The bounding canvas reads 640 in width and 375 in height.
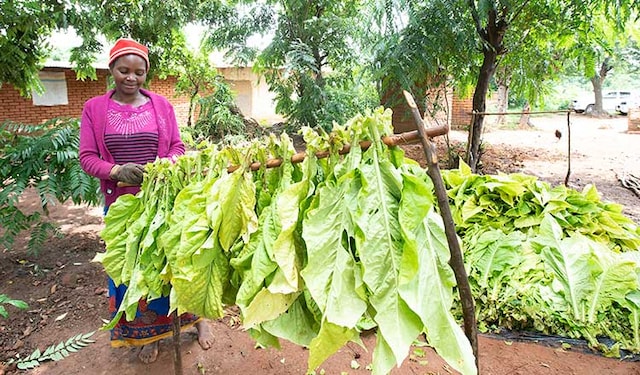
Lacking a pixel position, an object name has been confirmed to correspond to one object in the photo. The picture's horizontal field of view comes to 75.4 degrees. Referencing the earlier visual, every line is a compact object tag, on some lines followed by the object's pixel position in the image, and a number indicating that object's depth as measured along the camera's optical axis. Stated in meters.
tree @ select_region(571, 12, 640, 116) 6.21
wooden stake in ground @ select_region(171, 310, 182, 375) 1.91
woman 2.12
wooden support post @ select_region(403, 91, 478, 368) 1.13
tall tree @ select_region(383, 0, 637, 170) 5.99
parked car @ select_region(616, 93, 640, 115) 22.24
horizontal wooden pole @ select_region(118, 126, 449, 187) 1.17
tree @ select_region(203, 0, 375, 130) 9.06
